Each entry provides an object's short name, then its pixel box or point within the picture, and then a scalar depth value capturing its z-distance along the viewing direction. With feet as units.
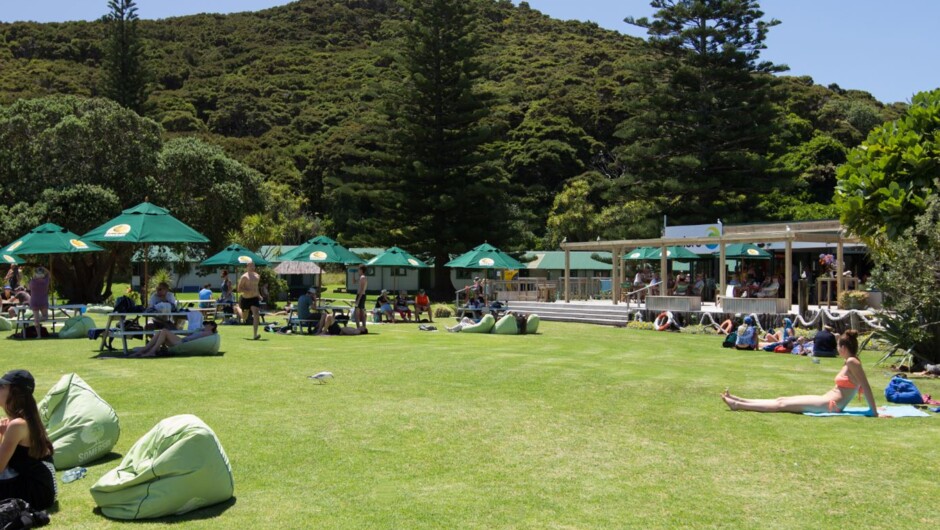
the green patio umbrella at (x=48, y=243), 51.83
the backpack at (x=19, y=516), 13.66
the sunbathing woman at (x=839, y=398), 24.85
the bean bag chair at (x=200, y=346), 37.83
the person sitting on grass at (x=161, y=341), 37.11
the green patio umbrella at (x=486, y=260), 75.97
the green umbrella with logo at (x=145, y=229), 44.78
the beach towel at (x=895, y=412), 25.00
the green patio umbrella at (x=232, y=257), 72.08
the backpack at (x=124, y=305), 39.81
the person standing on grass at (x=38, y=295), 46.24
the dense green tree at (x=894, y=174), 42.01
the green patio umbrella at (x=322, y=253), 62.85
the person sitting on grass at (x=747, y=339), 49.19
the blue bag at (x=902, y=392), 27.53
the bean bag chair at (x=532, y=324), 58.49
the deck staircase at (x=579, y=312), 74.33
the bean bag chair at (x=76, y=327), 46.93
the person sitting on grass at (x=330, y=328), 51.70
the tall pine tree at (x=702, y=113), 121.60
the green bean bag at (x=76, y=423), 17.89
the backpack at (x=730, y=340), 50.16
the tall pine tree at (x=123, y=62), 153.28
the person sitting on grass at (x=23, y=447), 14.61
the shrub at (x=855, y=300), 56.59
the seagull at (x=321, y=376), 29.76
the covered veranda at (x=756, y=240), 63.77
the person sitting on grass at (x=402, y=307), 67.87
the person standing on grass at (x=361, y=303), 52.34
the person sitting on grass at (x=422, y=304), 69.10
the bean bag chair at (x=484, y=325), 57.88
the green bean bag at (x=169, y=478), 14.78
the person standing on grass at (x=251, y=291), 46.42
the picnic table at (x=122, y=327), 38.09
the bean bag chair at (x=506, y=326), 57.31
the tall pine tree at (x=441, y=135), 123.13
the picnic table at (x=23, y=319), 46.09
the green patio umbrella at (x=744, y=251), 89.15
